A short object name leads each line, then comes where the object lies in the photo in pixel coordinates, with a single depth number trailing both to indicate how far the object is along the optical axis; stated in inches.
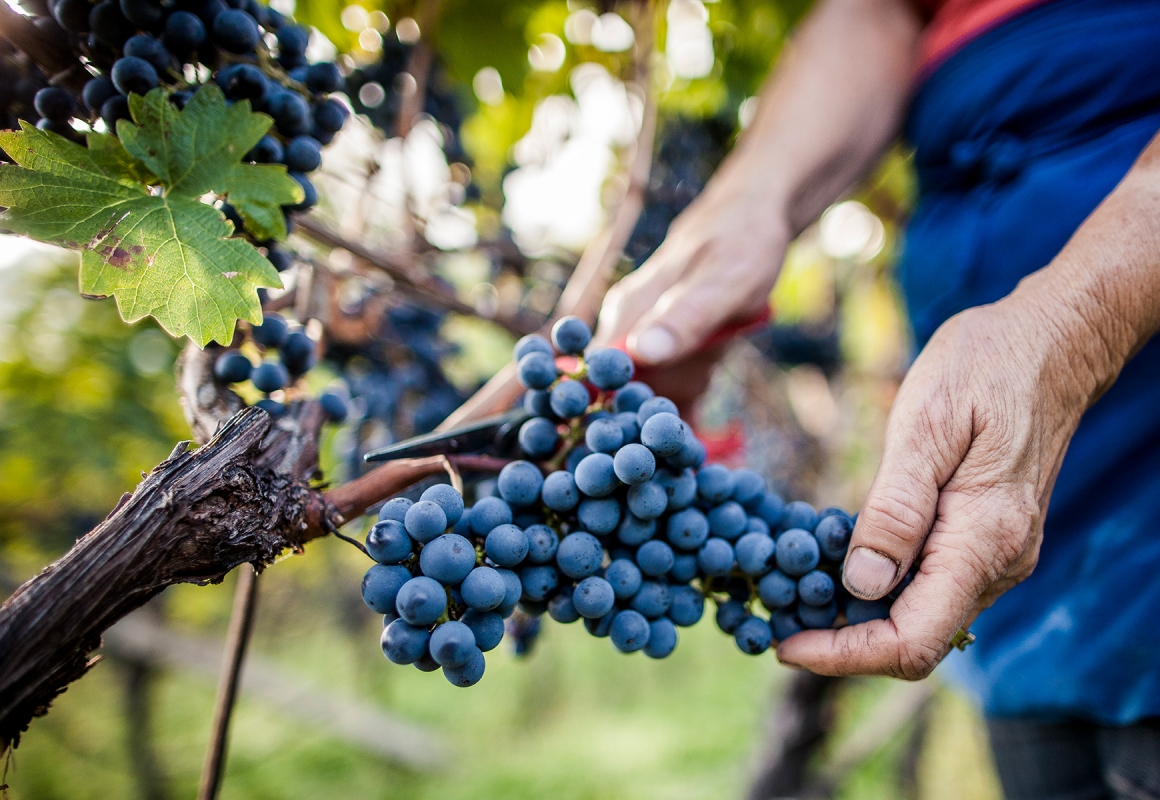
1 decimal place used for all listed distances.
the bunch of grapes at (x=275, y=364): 14.5
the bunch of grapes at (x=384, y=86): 21.2
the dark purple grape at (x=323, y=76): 14.9
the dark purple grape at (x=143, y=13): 13.3
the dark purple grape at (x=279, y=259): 14.5
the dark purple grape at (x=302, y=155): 14.2
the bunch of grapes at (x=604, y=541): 12.6
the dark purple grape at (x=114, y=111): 13.4
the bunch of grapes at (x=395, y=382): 20.3
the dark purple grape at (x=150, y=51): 13.3
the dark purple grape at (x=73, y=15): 13.3
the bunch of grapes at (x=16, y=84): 13.8
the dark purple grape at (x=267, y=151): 14.0
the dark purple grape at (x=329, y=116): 15.0
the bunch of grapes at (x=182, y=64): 13.3
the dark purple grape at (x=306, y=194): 14.5
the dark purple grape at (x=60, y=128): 13.6
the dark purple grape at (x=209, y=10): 13.8
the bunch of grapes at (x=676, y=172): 30.6
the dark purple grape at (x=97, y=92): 13.5
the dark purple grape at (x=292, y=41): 14.8
